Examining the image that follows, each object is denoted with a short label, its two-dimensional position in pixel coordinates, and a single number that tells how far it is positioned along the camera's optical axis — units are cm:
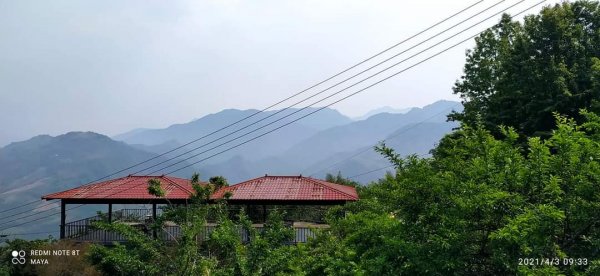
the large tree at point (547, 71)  1806
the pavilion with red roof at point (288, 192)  1983
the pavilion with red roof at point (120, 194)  2041
